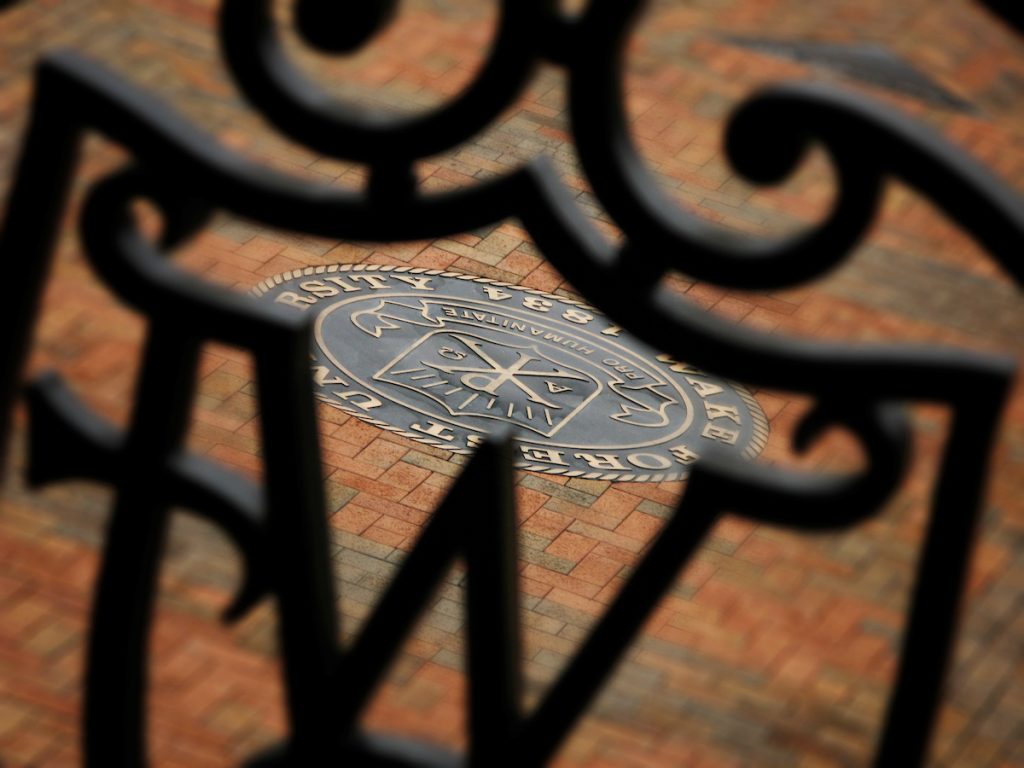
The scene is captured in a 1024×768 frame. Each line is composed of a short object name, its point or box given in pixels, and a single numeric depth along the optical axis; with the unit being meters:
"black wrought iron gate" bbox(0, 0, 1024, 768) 4.13
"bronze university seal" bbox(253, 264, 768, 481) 15.25
